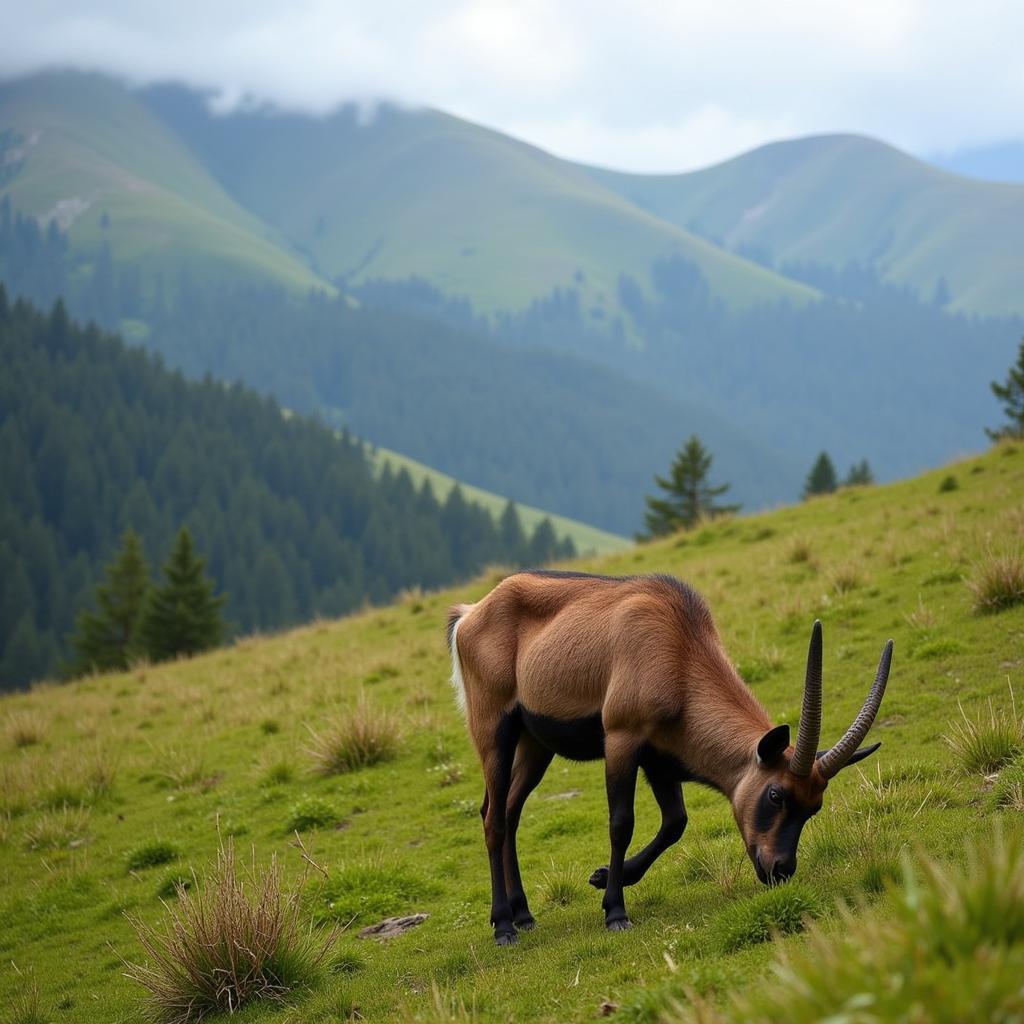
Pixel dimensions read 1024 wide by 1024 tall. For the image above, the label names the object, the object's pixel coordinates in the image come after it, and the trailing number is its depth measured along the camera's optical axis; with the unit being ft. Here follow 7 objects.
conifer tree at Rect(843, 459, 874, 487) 234.54
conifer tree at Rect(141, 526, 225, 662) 164.96
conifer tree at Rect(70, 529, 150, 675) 182.50
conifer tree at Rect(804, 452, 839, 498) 236.43
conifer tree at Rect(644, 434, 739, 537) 165.07
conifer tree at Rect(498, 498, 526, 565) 502.01
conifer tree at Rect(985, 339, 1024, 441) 142.42
